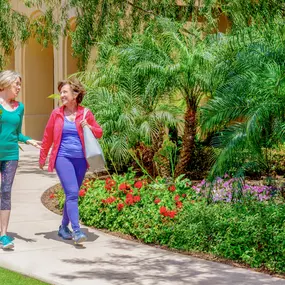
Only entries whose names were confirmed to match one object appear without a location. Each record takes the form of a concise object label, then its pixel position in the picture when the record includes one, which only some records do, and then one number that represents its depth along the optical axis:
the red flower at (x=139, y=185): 13.84
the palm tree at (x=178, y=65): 15.87
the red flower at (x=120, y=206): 12.77
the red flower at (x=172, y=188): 13.81
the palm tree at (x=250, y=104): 10.84
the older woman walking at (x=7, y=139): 11.18
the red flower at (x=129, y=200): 12.83
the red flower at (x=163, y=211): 11.98
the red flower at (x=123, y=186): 13.55
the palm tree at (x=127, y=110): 16.50
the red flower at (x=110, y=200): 13.04
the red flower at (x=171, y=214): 11.93
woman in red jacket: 11.49
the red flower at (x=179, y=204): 12.61
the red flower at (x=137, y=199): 12.92
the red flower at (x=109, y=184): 13.90
